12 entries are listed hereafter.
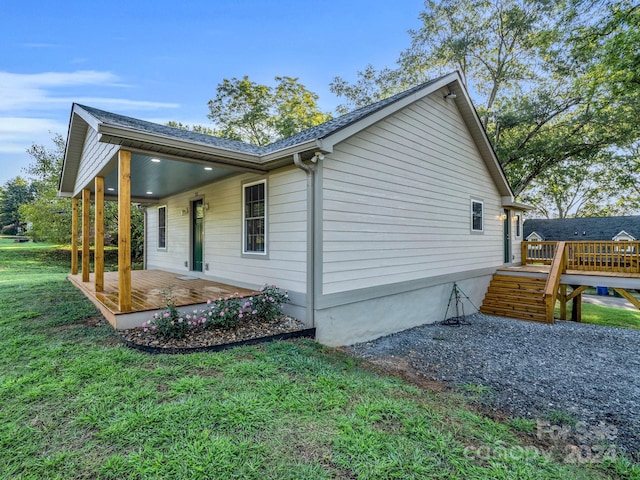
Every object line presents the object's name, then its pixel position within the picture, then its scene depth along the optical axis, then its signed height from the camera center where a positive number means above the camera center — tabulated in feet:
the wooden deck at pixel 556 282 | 27.48 -4.30
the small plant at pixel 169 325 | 14.21 -4.11
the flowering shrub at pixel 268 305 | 16.98 -3.79
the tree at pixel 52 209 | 54.44 +4.78
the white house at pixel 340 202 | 17.07 +2.40
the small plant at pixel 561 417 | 10.28 -6.11
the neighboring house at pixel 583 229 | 70.59 +1.88
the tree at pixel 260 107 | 66.95 +28.22
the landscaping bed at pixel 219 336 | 13.37 -4.78
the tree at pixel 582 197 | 75.51 +12.22
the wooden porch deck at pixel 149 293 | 15.53 -3.82
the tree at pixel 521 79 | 45.21 +26.03
